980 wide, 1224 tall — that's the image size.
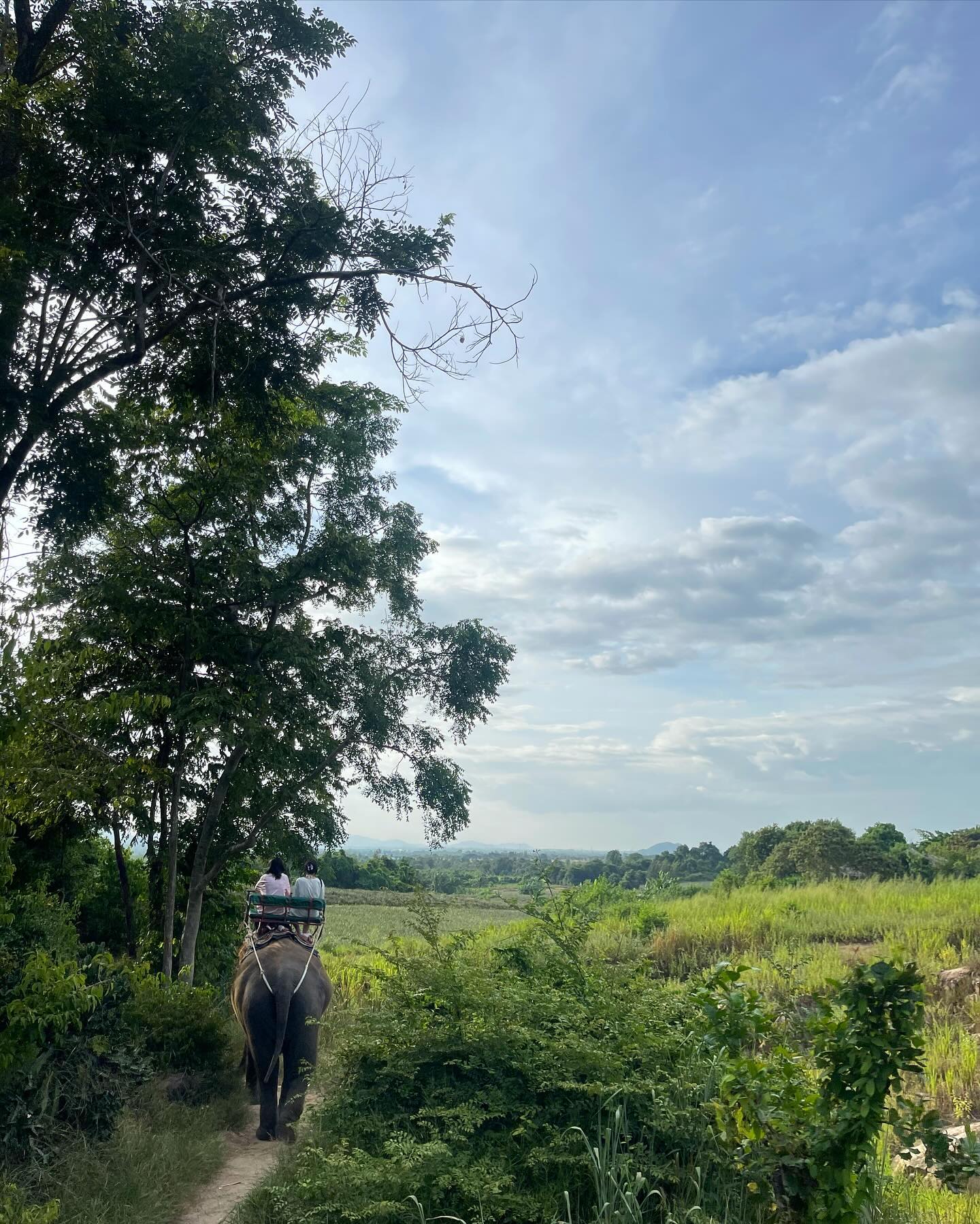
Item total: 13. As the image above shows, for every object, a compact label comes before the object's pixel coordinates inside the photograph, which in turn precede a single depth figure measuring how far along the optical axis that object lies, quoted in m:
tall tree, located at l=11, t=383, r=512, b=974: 11.99
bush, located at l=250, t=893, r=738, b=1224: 4.94
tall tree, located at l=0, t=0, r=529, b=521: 7.17
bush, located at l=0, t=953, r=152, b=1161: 5.72
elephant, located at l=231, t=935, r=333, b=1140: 8.59
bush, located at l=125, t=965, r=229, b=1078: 8.72
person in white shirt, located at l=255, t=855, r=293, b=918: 10.03
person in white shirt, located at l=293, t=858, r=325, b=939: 10.34
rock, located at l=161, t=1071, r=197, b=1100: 8.78
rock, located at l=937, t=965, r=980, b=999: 10.79
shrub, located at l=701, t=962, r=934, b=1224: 3.75
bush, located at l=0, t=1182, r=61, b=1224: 4.67
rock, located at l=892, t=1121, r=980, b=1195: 5.35
